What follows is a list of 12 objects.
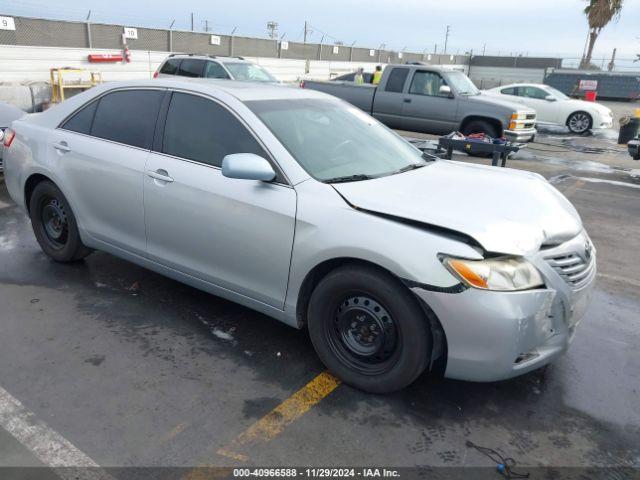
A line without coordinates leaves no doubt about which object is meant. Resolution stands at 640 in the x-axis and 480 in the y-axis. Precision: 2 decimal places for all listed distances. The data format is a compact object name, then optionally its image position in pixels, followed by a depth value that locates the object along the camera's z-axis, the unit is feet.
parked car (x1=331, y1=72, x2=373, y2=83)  64.79
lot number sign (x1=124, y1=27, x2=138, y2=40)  58.75
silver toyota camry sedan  8.70
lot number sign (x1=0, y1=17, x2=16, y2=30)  47.50
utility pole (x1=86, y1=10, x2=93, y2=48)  54.65
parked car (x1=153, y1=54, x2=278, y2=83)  41.52
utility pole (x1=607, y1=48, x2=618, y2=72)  118.06
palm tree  120.98
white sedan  54.13
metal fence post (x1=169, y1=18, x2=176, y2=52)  64.60
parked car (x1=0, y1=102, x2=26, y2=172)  22.87
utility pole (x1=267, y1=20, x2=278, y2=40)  80.02
